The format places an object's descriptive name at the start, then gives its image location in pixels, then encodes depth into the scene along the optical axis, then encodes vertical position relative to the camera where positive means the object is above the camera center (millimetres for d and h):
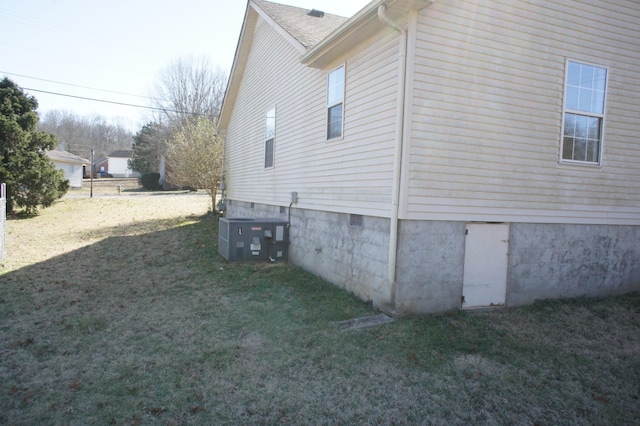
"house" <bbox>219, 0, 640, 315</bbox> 5547 +751
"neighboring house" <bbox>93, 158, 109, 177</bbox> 62844 +3452
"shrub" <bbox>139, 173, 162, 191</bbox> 37031 +527
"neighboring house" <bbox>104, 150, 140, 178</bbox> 62000 +3624
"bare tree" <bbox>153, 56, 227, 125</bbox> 38812 +9281
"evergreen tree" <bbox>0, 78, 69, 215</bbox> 17000 +1178
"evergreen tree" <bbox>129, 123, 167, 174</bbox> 39750 +4027
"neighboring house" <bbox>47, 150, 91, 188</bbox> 33781 +1663
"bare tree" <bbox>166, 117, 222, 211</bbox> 18344 +1318
